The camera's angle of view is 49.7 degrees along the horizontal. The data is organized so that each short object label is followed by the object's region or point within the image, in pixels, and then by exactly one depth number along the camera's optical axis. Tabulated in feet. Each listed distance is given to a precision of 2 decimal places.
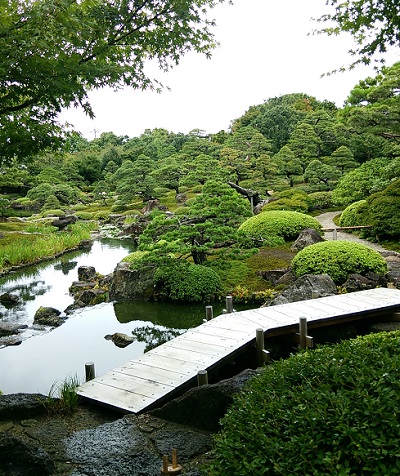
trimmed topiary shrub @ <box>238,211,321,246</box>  44.29
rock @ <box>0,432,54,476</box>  8.42
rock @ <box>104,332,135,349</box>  25.96
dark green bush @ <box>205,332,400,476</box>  5.75
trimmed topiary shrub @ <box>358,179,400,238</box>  42.68
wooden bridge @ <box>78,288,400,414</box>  14.48
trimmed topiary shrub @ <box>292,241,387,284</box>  30.83
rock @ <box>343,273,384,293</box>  28.73
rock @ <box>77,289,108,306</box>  35.10
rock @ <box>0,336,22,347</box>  26.48
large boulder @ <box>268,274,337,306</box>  26.43
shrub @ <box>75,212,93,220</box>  96.43
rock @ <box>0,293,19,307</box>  36.59
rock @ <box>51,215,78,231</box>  81.71
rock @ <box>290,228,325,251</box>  40.34
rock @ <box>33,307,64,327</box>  30.08
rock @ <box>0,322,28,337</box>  28.45
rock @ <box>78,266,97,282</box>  42.21
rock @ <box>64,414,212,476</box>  9.80
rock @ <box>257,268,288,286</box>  34.09
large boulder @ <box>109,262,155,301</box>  33.78
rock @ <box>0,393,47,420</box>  12.84
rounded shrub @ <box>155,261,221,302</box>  32.10
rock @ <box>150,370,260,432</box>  11.49
